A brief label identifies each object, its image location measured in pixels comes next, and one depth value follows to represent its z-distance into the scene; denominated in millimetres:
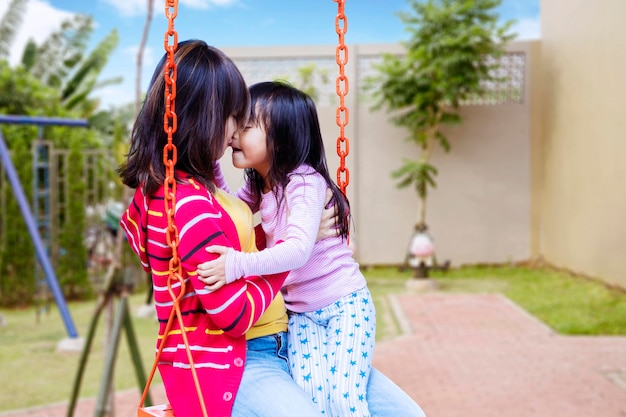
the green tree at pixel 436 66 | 8453
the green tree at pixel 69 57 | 12805
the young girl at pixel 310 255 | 1447
